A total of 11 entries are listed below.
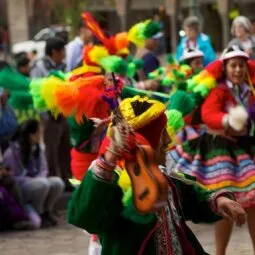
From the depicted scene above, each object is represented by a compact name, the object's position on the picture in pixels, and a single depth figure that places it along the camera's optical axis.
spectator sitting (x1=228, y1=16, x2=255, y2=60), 19.10
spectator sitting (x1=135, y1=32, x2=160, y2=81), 19.47
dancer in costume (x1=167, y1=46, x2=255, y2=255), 12.27
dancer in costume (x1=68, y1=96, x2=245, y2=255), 6.49
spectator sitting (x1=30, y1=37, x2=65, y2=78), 18.28
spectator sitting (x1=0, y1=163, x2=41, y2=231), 15.91
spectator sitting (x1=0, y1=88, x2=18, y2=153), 16.39
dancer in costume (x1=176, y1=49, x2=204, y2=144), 14.85
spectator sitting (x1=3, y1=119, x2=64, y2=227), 16.35
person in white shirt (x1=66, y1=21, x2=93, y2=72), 19.42
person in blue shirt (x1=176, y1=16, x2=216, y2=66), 19.40
